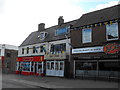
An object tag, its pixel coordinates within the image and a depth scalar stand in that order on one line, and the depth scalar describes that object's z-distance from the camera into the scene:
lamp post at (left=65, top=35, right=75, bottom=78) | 22.66
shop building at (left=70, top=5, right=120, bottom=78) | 17.81
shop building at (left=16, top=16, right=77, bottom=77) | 23.97
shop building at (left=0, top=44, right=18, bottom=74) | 43.22
